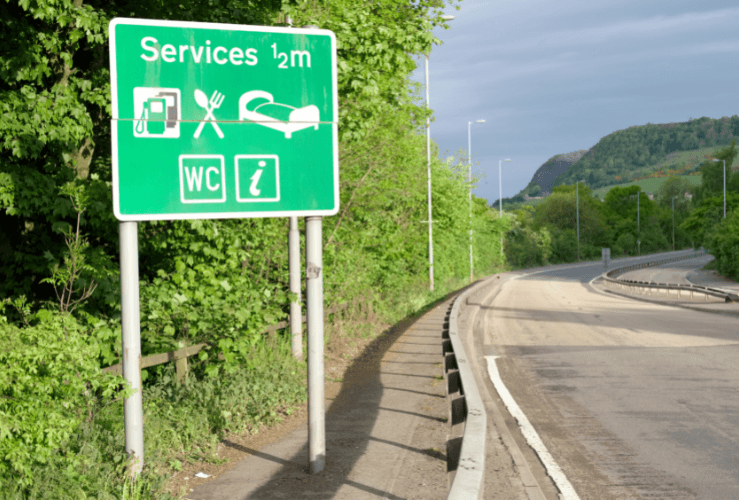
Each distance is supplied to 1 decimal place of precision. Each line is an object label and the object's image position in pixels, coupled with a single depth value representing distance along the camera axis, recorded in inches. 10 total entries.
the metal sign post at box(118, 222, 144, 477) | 207.2
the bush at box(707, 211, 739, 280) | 2180.7
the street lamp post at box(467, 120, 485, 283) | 1542.8
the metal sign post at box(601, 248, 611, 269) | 2284.7
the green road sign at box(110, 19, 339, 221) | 209.8
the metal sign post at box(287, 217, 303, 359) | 404.2
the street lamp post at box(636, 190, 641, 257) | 4502.0
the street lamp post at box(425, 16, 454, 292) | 1193.9
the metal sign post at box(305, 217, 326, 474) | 230.6
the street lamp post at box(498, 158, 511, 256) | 2610.7
